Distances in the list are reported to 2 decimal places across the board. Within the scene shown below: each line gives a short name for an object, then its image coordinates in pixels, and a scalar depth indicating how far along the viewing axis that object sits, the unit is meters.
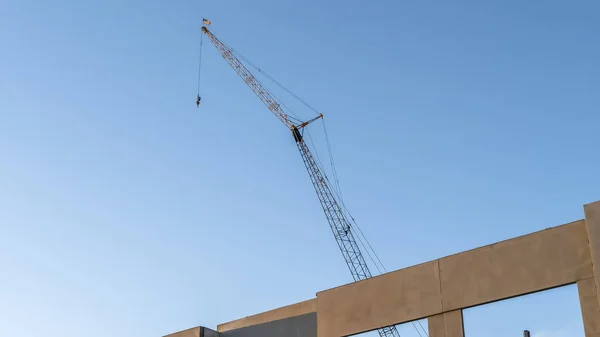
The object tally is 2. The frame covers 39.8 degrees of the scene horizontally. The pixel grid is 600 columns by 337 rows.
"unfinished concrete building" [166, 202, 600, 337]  25.22
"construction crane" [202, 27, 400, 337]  103.57
